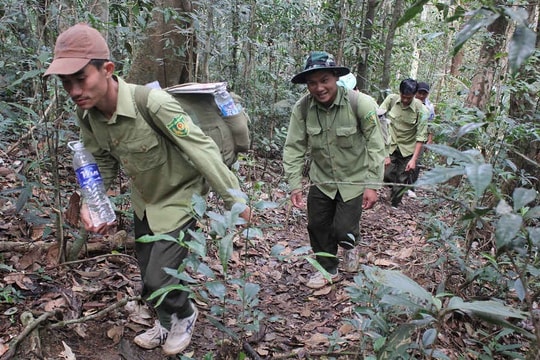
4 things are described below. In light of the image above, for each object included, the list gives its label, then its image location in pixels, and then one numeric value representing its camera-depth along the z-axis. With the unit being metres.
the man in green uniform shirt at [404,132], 7.41
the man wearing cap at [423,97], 8.01
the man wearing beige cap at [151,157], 2.50
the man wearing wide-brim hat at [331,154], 4.17
